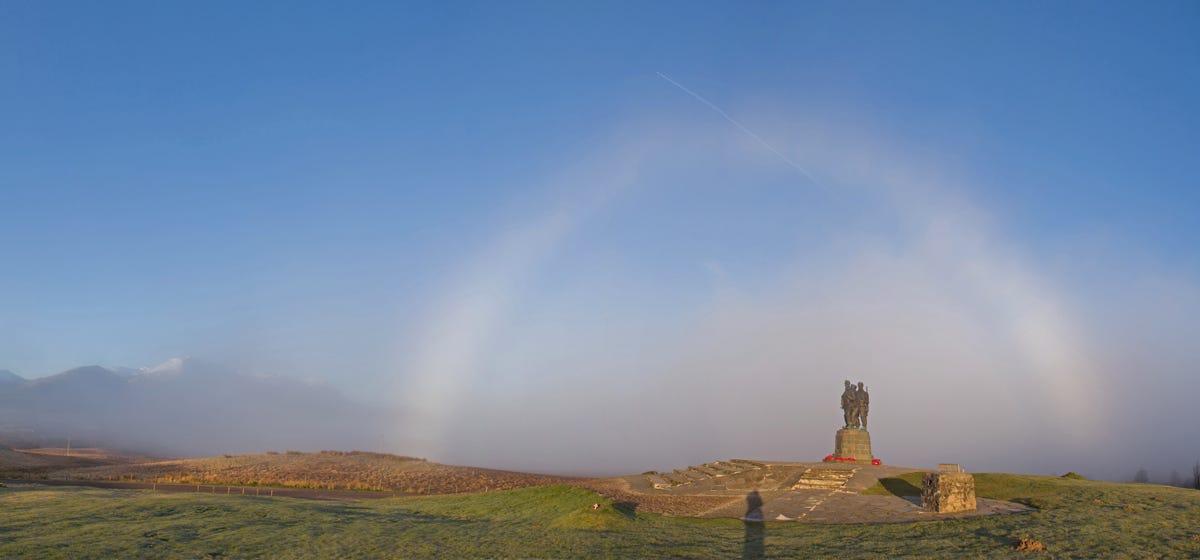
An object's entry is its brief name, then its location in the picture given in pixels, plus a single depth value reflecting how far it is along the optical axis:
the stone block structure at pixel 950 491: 22.41
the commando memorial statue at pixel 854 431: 46.09
